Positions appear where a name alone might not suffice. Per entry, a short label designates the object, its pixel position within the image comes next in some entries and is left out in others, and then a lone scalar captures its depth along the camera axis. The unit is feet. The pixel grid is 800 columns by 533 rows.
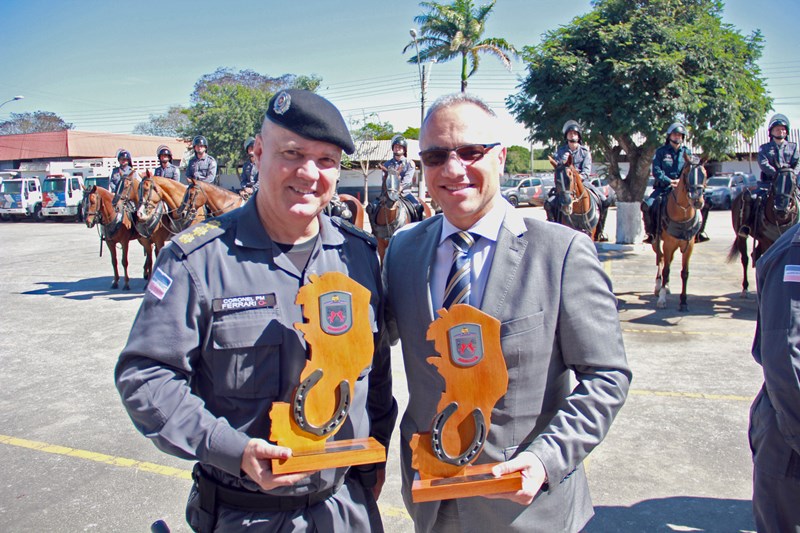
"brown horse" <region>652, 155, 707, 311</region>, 28.19
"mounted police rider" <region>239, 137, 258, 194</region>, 40.88
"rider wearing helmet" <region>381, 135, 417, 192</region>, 40.83
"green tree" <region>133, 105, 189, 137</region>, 212.84
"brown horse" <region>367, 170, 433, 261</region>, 37.50
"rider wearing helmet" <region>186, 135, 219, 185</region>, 40.78
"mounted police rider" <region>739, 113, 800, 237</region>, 28.07
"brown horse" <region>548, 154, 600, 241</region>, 30.91
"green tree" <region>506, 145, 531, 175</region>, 188.42
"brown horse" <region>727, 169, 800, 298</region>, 26.78
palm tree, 91.66
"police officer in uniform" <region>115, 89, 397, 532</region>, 5.46
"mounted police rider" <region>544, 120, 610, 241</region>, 35.12
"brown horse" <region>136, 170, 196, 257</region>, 34.04
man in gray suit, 5.74
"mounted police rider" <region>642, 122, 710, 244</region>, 31.76
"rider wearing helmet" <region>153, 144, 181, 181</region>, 42.42
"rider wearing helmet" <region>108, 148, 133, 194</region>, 45.52
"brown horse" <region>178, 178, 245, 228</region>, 34.68
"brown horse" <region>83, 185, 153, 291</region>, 38.24
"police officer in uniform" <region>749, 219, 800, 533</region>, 6.12
